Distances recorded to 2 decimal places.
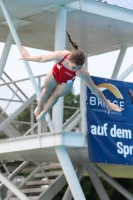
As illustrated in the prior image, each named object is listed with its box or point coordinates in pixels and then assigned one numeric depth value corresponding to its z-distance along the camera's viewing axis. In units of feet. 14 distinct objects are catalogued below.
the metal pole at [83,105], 62.13
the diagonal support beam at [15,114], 72.84
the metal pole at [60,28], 67.00
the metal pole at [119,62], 82.58
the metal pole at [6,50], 73.82
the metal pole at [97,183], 81.51
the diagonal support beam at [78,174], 81.39
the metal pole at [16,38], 64.54
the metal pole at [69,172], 62.90
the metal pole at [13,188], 70.21
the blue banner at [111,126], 62.08
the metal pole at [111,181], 78.06
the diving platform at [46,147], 61.57
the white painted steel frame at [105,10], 68.39
